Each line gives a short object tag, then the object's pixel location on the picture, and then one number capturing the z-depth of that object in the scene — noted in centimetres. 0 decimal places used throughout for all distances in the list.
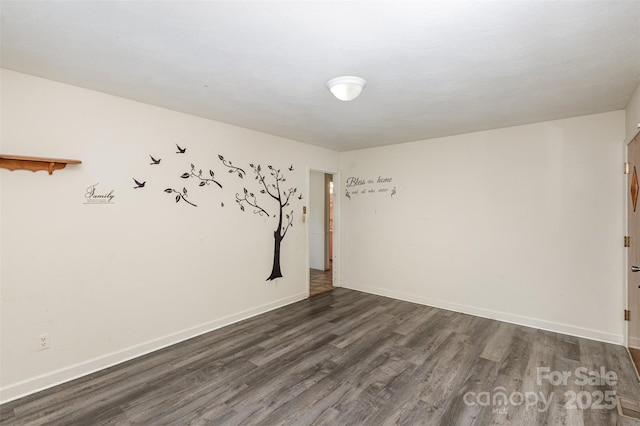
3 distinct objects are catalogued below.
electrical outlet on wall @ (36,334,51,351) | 233
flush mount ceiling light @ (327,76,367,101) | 226
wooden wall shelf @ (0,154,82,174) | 216
